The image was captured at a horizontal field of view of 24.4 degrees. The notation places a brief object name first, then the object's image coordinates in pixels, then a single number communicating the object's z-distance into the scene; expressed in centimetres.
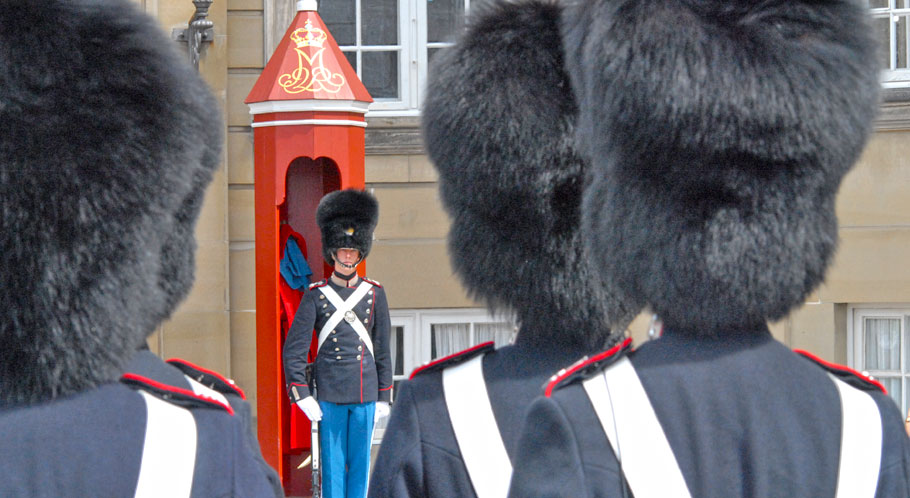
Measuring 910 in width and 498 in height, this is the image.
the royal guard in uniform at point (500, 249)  590
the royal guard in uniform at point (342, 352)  1087
